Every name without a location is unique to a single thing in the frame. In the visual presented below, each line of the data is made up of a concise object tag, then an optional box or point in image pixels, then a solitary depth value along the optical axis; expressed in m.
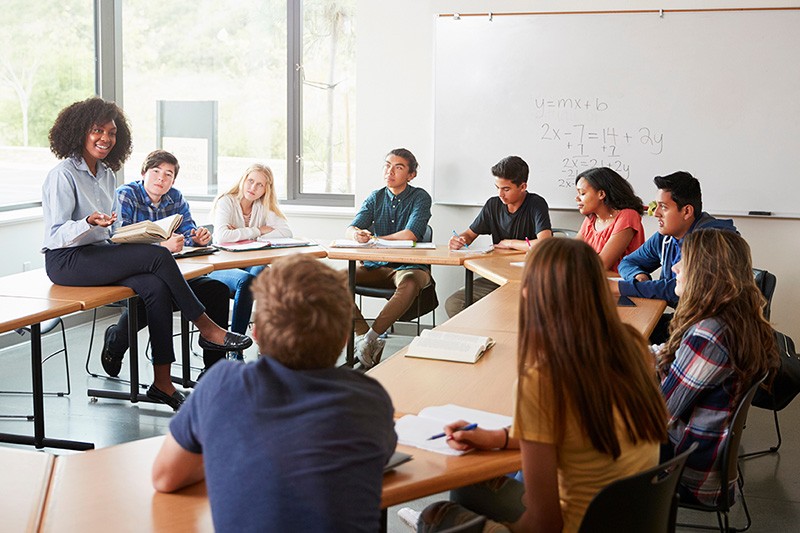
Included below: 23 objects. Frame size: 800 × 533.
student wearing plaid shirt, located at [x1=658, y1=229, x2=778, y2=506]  2.58
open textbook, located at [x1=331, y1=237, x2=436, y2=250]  5.30
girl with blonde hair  5.20
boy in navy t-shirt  1.47
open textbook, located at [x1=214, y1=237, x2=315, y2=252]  5.04
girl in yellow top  1.81
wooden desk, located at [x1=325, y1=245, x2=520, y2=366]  4.94
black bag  2.96
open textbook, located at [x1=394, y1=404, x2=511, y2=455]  2.07
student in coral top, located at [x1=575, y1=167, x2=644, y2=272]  4.73
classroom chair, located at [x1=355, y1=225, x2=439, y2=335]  5.47
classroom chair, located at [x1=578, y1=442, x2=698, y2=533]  1.70
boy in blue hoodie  3.97
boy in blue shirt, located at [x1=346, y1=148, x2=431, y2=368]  5.33
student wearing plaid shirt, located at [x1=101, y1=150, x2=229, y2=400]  4.87
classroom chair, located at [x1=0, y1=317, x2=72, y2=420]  4.39
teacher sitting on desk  4.01
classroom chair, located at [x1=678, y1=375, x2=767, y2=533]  2.45
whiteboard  5.32
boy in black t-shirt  5.30
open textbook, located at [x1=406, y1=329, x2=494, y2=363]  2.81
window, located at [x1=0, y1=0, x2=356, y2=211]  6.43
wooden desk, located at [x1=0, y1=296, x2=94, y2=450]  3.34
